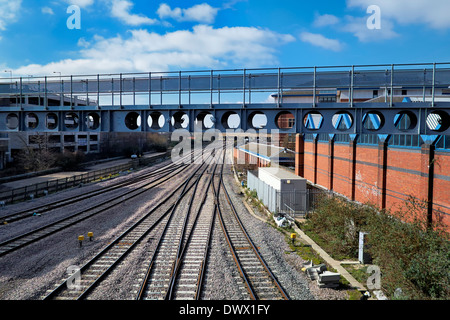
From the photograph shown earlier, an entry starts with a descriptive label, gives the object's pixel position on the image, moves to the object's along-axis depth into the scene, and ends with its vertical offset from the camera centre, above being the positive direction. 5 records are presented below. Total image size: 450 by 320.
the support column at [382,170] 17.91 -1.66
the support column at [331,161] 24.75 -1.60
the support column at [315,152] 27.72 -1.01
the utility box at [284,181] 19.95 -2.67
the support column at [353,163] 21.33 -1.49
